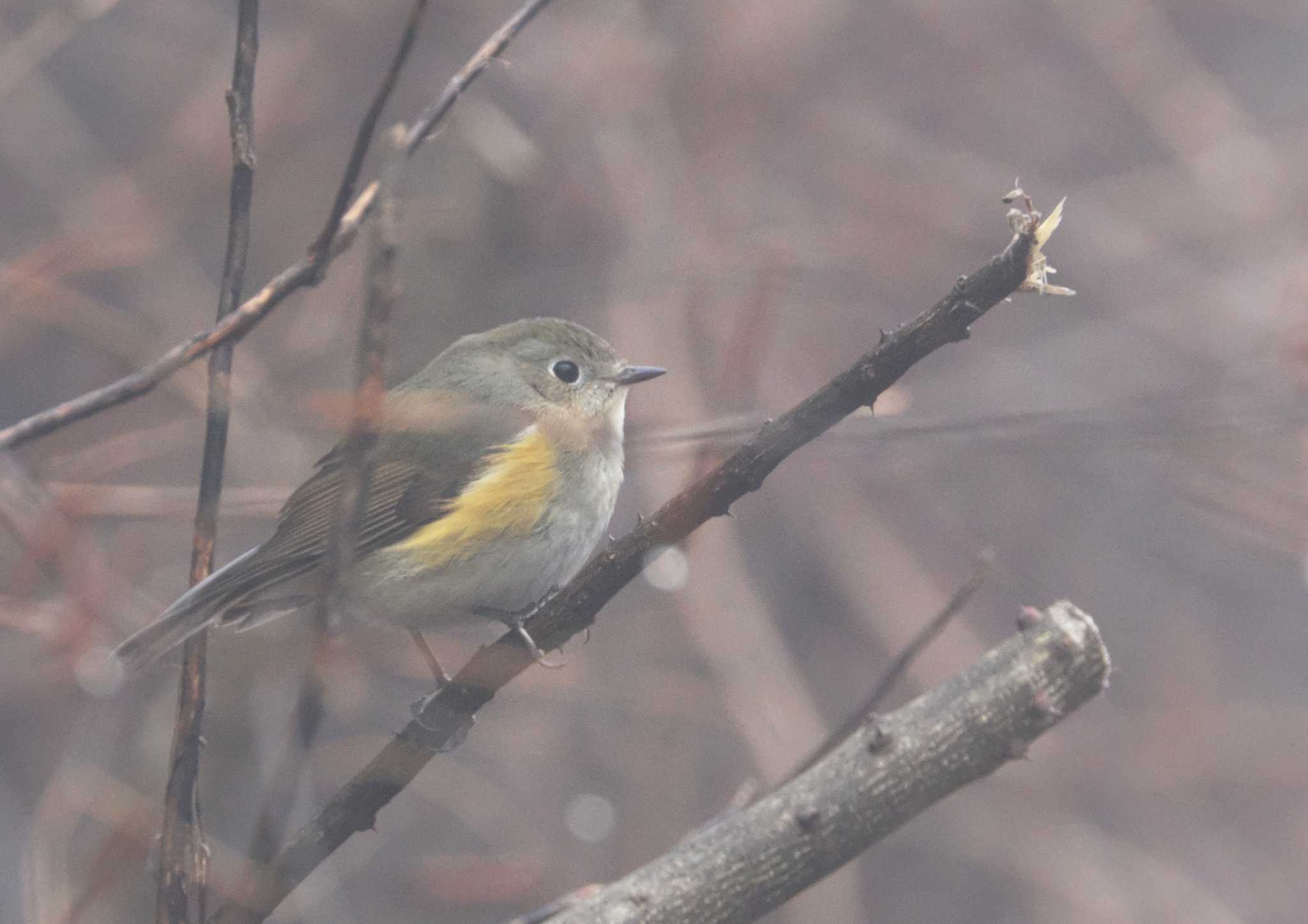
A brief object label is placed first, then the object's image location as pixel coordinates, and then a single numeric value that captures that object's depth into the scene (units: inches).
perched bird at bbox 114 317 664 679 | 199.2
